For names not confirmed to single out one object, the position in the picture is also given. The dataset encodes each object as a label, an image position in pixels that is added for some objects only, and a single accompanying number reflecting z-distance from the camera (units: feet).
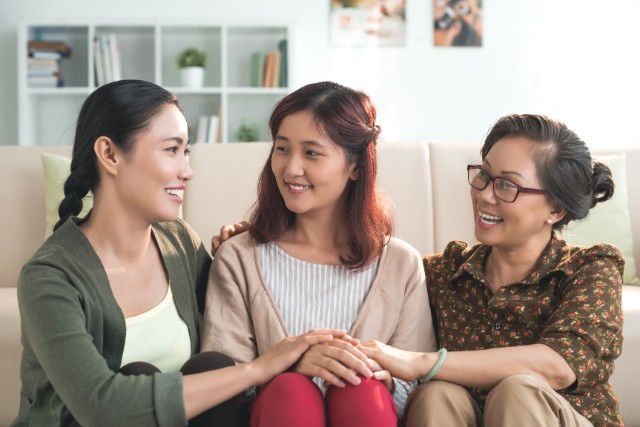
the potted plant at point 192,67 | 16.90
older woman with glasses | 5.17
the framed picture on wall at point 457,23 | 17.79
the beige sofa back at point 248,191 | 9.41
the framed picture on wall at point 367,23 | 17.67
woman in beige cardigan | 5.93
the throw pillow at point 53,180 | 9.29
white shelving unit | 17.33
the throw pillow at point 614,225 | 9.35
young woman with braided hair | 4.71
